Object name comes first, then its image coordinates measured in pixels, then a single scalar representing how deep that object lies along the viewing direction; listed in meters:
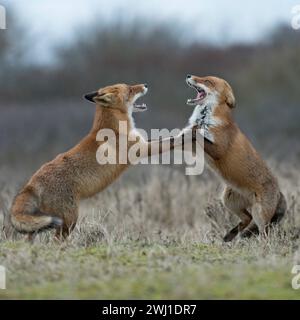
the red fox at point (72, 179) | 19.27
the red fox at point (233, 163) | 21.31
